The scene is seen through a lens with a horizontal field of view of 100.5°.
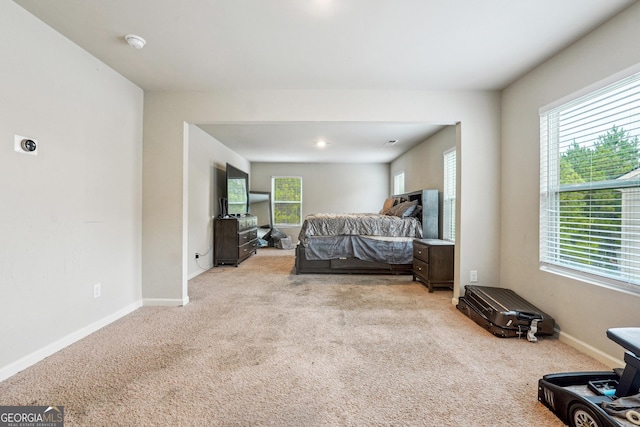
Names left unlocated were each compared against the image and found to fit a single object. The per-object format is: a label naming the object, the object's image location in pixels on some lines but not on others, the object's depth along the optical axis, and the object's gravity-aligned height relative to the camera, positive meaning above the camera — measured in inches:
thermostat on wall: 67.4 +17.6
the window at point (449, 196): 159.2 +11.6
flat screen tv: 199.9 +17.1
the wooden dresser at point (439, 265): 135.1 -25.9
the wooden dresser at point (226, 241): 191.9 -20.0
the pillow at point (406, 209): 176.4 +3.4
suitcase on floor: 85.0 -33.5
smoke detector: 77.9 +51.4
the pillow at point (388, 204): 217.3 +8.2
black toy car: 46.4 -35.3
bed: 167.8 -17.5
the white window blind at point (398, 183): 257.0 +31.4
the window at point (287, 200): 303.9 +15.6
